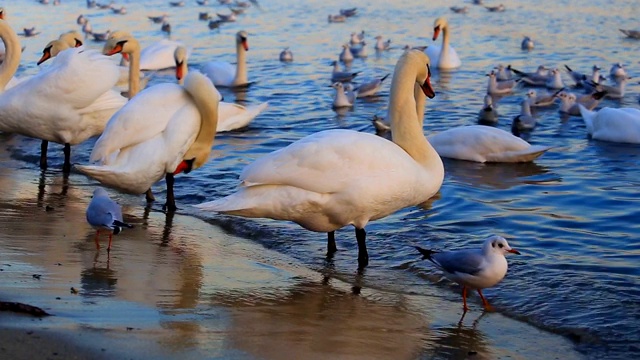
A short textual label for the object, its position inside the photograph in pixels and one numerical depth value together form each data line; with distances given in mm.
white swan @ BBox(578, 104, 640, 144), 12217
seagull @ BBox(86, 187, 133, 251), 6738
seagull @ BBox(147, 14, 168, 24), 26706
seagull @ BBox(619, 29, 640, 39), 21453
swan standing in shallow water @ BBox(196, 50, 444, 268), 6984
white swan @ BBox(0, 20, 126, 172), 9664
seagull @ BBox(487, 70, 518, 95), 16078
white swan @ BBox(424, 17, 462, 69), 18828
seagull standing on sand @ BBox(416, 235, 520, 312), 6152
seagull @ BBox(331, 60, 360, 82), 17594
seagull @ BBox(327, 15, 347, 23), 26203
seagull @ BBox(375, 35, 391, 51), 21547
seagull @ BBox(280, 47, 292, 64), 19438
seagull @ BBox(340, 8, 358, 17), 27031
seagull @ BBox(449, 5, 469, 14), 27078
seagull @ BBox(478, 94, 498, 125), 13883
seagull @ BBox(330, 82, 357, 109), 15172
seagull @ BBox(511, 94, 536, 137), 13172
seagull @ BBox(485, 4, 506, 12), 27188
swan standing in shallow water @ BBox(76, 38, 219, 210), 8422
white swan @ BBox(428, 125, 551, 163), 11312
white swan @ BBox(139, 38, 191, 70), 19656
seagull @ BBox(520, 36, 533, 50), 20781
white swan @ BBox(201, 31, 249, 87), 17516
